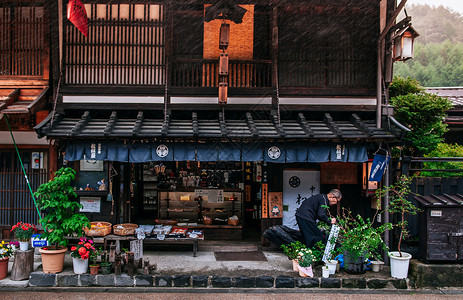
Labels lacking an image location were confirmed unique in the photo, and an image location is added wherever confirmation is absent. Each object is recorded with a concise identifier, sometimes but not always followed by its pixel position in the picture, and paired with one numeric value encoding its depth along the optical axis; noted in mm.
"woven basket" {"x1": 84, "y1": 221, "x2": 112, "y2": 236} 11180
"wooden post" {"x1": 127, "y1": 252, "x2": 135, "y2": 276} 9344
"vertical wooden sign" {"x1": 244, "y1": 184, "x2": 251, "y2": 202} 15553
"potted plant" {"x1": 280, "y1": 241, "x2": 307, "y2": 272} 9789
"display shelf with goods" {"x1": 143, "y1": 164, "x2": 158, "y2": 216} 15508
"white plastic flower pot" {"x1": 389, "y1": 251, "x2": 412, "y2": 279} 9484
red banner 10086
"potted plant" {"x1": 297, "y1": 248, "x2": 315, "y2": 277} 9343
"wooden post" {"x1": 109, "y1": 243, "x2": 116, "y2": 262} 9492
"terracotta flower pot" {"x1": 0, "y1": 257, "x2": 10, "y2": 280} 9305
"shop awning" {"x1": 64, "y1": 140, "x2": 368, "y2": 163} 10844
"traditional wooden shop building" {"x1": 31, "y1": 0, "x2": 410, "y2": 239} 10906
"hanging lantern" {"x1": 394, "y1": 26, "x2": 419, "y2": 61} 11328
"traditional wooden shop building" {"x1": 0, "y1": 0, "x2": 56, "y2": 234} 11766
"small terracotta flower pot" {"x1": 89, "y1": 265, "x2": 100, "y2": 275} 9359
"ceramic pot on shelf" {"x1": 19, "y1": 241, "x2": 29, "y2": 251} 10352
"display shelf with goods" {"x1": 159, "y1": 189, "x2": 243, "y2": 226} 13875
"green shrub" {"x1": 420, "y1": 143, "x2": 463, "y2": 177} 12285
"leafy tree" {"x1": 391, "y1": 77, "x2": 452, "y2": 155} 12141
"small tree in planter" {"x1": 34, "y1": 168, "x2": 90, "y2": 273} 9250
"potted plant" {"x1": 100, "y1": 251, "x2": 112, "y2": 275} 9391
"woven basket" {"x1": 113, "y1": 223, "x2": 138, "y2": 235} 11297
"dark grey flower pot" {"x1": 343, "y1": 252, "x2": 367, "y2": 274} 9703
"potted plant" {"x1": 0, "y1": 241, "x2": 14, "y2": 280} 9305
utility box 9562
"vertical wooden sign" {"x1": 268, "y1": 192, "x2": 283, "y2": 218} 12281
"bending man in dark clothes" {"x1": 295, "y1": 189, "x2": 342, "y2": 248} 10219
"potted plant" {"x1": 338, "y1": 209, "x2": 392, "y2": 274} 9414
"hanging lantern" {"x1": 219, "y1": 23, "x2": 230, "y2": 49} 10672
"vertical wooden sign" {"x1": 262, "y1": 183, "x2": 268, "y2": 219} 12266
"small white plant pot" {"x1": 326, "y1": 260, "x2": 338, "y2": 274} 9523
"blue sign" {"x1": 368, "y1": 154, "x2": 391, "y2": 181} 10750
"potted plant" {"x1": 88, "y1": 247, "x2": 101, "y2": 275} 9367
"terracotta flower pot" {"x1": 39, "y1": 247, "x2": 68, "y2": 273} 9352
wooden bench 11148
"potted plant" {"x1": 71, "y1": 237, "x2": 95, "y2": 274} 9156
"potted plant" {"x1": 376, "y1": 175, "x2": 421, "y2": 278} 9516
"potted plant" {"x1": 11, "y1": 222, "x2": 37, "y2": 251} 10039
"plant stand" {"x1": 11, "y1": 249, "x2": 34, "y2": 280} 9273
